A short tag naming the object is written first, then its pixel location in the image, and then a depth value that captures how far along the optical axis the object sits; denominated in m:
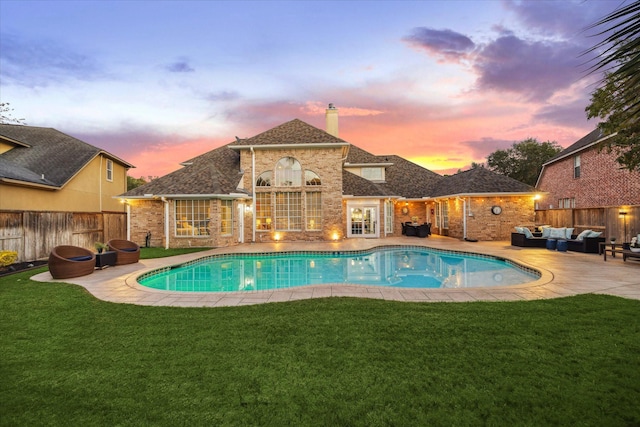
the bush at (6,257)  9.10
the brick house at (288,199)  15.77
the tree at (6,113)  20.22
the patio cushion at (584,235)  12.66
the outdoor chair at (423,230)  19.91
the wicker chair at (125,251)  10.34
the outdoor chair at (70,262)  8.10
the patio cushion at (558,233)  13.95
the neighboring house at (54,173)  12.23
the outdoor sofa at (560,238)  12.45
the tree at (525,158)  34.75
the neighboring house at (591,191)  13.06
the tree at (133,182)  38.35
